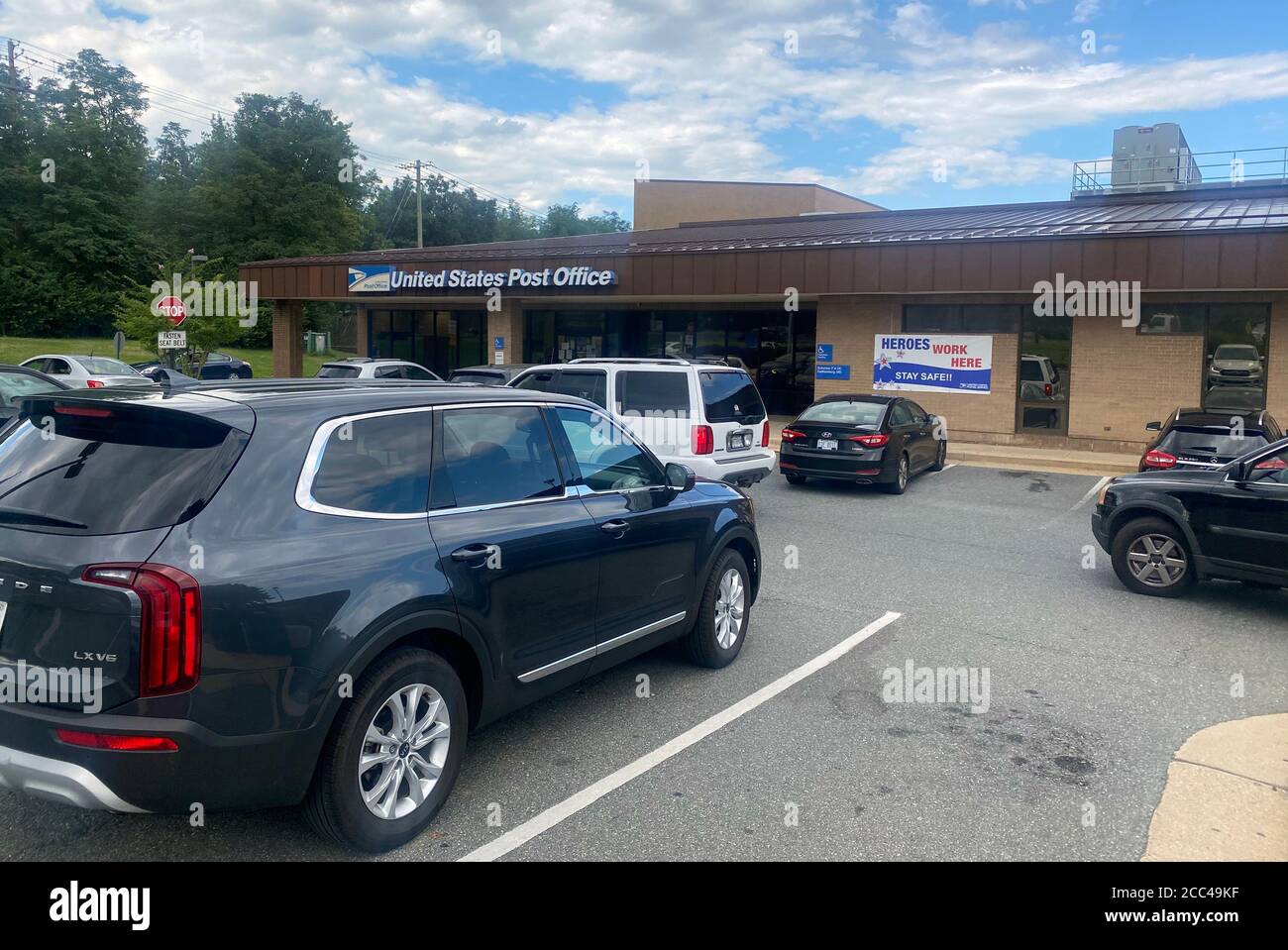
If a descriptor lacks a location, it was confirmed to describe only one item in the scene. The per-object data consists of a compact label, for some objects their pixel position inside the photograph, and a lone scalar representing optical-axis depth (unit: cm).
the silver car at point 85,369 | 2331
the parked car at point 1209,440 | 1112
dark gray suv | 322
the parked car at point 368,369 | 1709
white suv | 1090
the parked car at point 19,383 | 1053
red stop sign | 2382
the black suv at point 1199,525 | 761
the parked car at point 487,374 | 1552
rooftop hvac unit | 3303
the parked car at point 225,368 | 3823
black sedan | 1368
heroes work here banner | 1981
